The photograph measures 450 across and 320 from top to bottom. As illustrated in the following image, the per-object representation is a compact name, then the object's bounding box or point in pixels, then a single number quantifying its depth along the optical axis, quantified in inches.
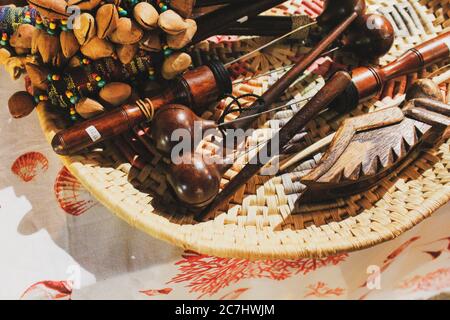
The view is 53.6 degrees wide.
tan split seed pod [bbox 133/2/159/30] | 24.5
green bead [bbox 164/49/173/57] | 27.2
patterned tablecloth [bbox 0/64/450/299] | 29.5
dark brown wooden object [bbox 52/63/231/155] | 25.9
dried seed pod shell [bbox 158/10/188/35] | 25.1
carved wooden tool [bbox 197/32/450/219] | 27.3
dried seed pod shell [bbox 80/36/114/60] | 24.6
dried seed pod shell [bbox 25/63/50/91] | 25.8
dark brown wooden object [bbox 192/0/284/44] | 29.8
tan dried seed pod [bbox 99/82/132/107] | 26.9
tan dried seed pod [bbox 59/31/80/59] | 24.5
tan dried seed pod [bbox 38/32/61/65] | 24.9
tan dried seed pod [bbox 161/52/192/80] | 27.5
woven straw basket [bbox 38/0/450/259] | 24.6
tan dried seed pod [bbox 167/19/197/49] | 26.4
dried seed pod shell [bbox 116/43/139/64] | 25.7
